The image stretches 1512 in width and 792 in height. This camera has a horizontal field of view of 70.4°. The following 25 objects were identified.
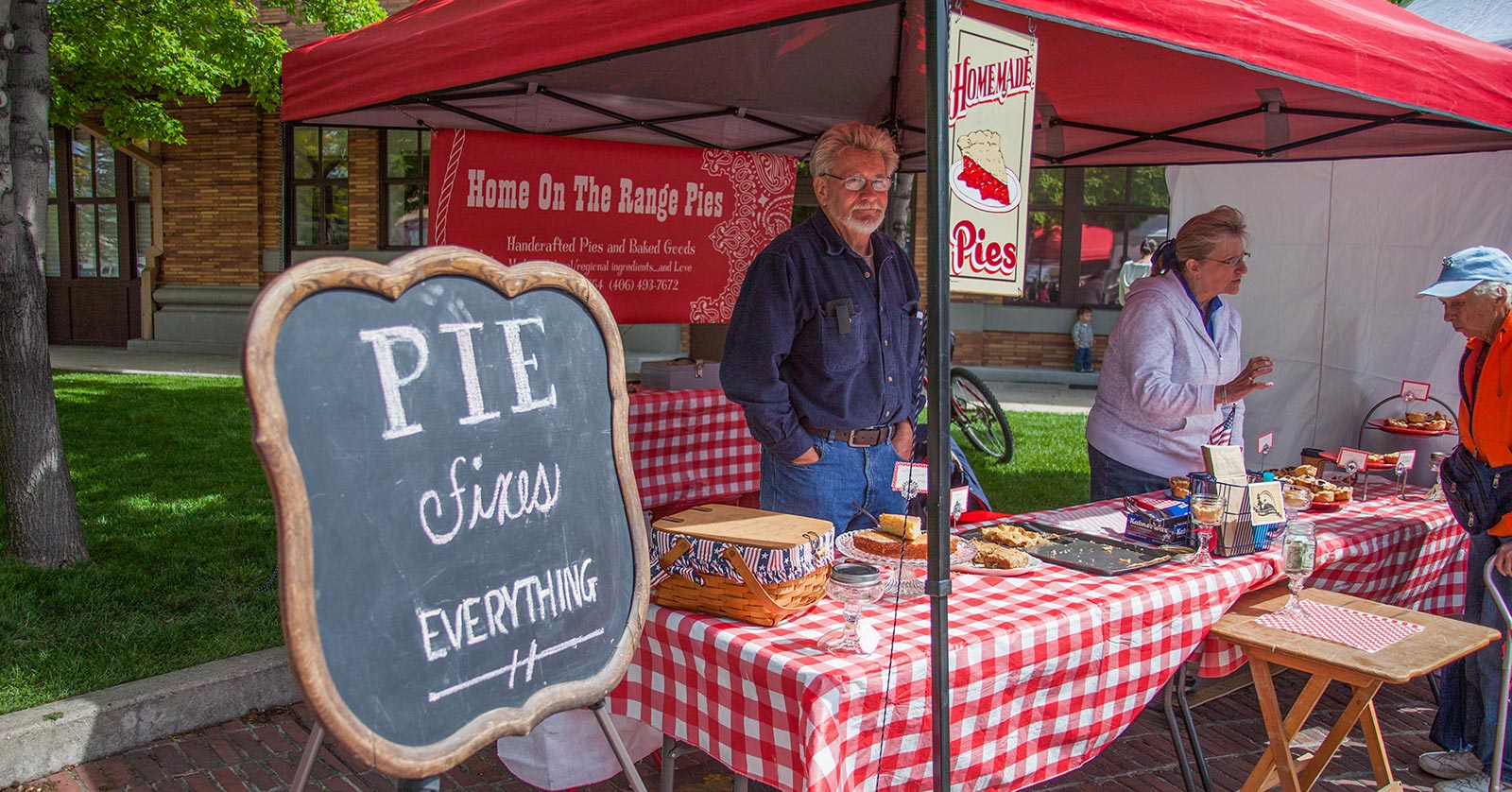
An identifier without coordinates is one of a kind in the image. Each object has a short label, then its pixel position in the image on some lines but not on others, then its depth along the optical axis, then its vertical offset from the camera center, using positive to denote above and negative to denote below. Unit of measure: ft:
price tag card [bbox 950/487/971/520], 9.65 -1.75
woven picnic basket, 7.50 -1.88
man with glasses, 9.81 -0.43
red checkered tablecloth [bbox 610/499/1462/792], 6.82 -2.61
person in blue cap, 10.91 -1.32
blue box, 10.15 -2.06
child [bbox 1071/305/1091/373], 49.73 -1.27
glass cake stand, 8.38 -2.11
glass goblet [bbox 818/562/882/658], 7.15 -2.04
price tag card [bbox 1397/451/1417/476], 13.35 -1.77
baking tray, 9.32 -2.19
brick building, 49.96 +3.50
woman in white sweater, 12.05 -0.63
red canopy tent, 8.06 +2.66
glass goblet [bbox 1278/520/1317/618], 9.22 -2.07
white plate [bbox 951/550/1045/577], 9.05 -2.22
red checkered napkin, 8.80 -2.63
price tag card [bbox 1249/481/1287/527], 9.98 -1.78
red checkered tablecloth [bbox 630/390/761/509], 16.34 -2.34
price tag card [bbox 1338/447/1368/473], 13.04 -1.74
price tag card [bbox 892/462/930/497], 8.07 -1.32
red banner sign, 15.84 +1.40
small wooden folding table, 8.25 -2.67
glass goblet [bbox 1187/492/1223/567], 9.72 -1.88
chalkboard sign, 5.16 -1.09
